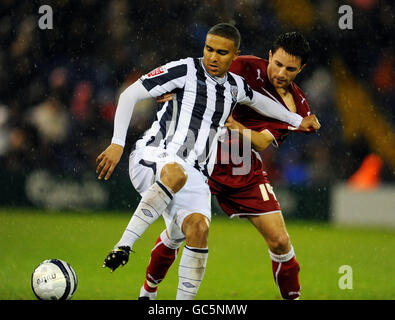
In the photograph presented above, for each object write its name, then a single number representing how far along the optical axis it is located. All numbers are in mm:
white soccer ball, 8422
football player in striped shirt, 7672
